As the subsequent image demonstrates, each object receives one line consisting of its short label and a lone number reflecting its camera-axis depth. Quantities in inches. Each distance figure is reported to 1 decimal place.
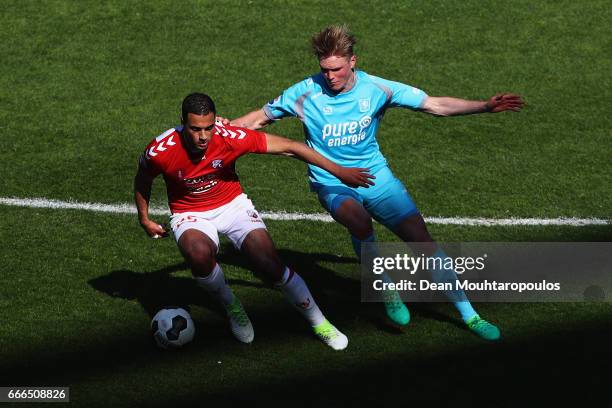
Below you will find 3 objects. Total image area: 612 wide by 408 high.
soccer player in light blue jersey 816.3
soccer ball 775.7
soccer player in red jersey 775.7
